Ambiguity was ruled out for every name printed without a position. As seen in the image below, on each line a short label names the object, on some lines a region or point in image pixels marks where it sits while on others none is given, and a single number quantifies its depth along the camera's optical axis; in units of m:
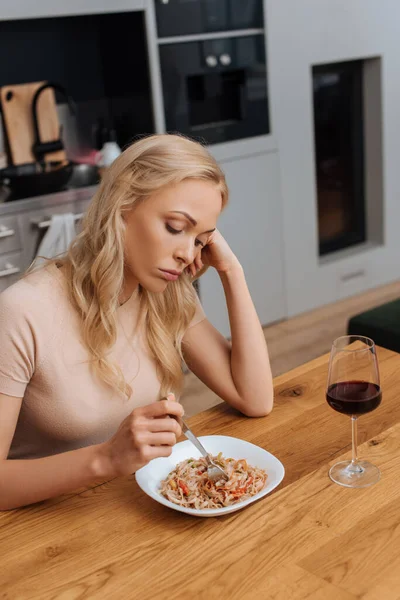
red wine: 1.21
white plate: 1.16
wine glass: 1.20
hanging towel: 3.09
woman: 1.37
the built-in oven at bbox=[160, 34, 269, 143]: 3.46
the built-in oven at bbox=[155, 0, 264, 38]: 3.37
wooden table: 1.02
